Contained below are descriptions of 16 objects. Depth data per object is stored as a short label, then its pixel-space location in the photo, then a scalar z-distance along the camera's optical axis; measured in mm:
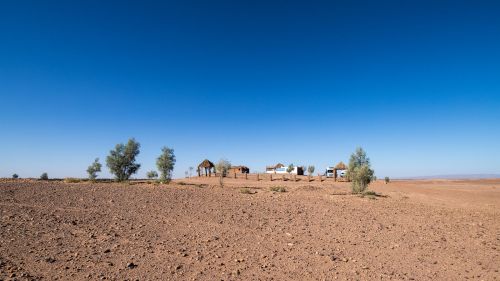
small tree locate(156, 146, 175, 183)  33897
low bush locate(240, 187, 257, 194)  21141
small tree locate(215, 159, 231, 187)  34812
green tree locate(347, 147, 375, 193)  25719
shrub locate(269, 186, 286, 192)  24550
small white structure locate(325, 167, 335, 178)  72075
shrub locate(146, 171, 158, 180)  44375
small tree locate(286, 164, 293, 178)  77988
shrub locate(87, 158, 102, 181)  36344
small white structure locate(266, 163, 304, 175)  82250
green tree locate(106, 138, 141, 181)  34062
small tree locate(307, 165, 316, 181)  73812
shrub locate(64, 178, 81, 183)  26809
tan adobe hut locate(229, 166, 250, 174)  82819
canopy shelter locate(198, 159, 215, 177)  61562
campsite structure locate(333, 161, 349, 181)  64006
